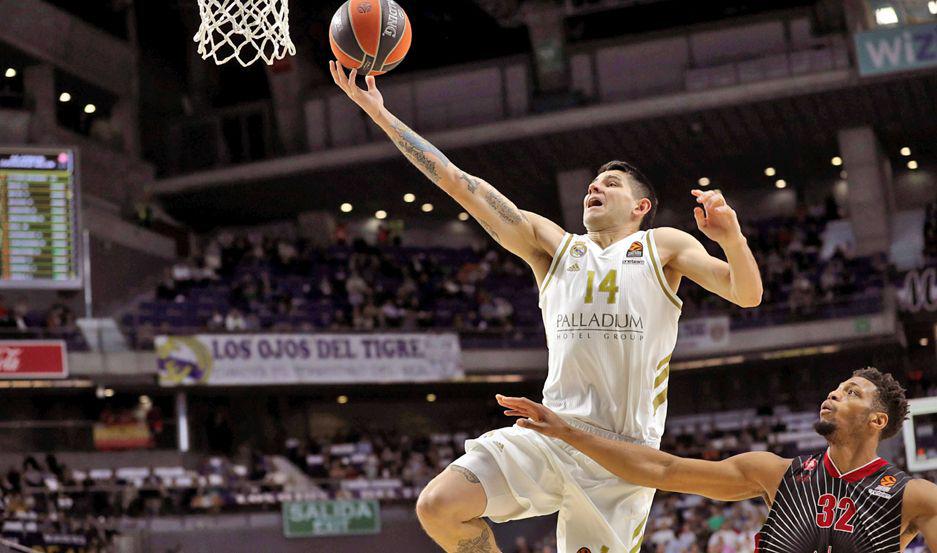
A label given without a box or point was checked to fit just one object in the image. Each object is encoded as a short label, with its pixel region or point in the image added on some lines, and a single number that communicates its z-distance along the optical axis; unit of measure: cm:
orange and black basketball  700
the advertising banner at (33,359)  2359
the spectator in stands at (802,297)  2761
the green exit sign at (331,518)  2338
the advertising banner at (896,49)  2564
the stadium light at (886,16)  2641
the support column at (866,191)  2872
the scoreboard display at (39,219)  2269
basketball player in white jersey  562
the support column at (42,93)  2914
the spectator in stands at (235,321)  2620
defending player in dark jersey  533
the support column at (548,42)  2948
